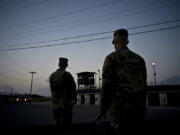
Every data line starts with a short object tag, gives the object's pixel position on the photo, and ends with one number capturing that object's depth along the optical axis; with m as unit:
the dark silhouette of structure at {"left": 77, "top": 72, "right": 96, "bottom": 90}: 46.94
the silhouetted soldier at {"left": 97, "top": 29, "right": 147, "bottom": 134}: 1.67
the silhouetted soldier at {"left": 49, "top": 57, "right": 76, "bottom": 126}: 3.40
